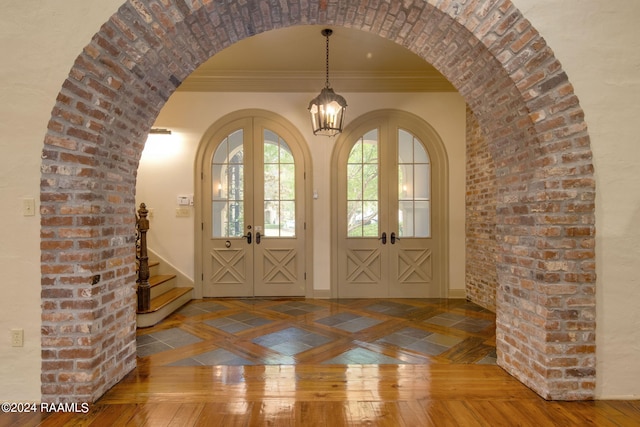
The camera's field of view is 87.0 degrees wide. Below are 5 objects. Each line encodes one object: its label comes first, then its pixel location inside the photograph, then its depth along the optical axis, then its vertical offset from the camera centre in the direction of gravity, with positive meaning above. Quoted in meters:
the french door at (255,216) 4.98 -0.01
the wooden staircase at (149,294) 3.71 -0.99
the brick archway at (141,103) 2.10 +0.29
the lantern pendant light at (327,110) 3.92 +1.23
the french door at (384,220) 4.98 -0.07
